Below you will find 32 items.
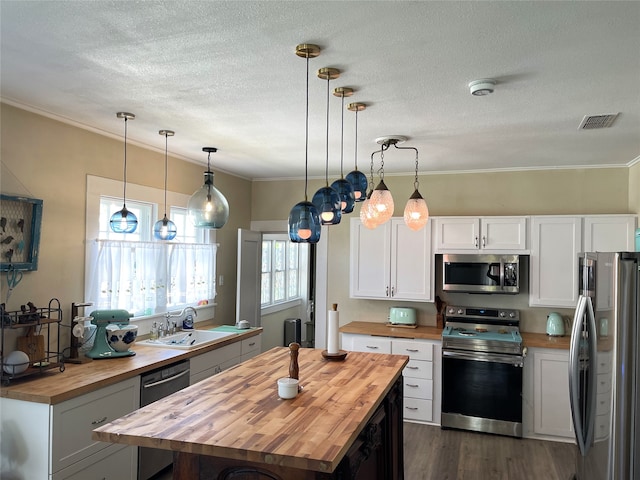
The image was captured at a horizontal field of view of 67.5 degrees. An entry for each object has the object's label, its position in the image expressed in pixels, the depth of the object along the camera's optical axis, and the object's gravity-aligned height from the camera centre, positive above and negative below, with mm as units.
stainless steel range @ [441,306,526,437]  4277 -1115
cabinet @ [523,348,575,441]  4219 -1217
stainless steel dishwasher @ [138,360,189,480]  3182 -958
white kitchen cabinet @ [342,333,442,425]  4578 -1144
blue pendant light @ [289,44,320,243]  2283 +148
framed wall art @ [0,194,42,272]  2824 +112
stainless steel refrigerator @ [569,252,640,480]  2473 -590
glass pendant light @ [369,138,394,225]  2902 +313
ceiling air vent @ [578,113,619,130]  3008 +903
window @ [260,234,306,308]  6969 -253
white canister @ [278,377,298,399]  2275 -641
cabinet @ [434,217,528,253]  4547 +232
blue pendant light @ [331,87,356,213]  2750 +366
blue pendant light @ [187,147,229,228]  3420 +324
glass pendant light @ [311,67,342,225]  2482 +262
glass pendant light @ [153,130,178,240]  3889 +191
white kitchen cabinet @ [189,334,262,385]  3732 -895
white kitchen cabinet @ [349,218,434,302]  4832 -62
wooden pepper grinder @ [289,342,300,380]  2461 -557
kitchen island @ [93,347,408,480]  1711 -686
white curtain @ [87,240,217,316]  3582 -195
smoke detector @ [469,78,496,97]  2416 +879
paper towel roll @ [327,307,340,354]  2975 -497
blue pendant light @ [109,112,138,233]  3381 +215
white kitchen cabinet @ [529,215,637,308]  4277 +126
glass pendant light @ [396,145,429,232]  3129 +287
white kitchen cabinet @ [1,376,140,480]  2527 -1002
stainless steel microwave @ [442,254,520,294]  4551 -149
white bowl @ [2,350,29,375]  2664 -634
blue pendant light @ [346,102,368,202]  2955 +448
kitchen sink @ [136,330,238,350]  3802 -737
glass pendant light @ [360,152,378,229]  2920 +254
